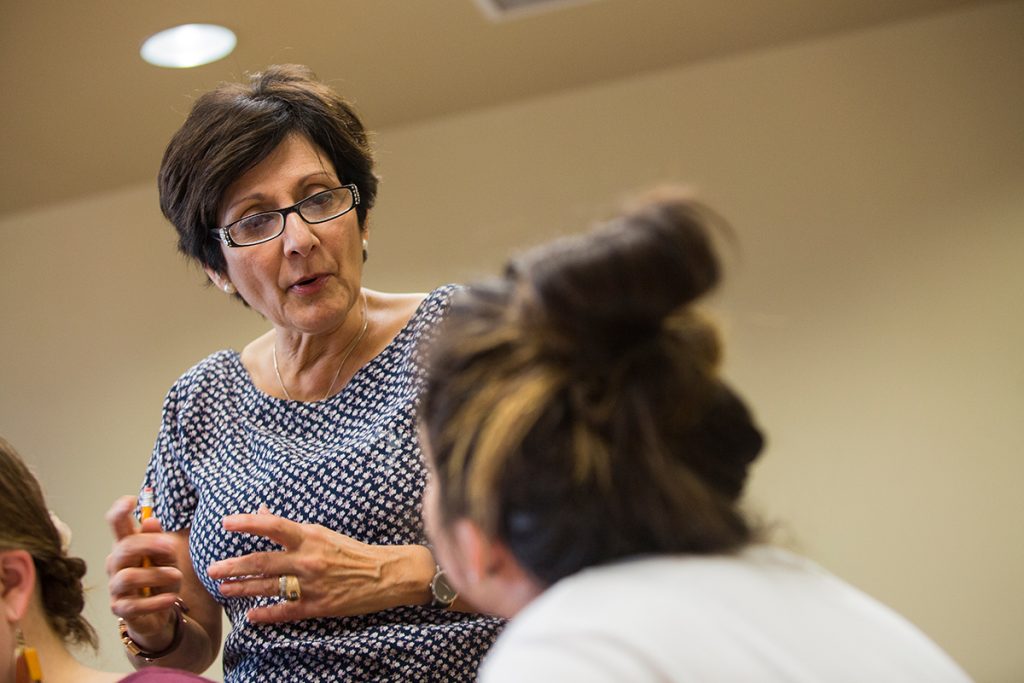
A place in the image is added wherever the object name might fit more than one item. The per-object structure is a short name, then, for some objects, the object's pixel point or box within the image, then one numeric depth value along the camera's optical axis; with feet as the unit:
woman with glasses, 7.42
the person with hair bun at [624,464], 5.72
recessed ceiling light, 11.17
